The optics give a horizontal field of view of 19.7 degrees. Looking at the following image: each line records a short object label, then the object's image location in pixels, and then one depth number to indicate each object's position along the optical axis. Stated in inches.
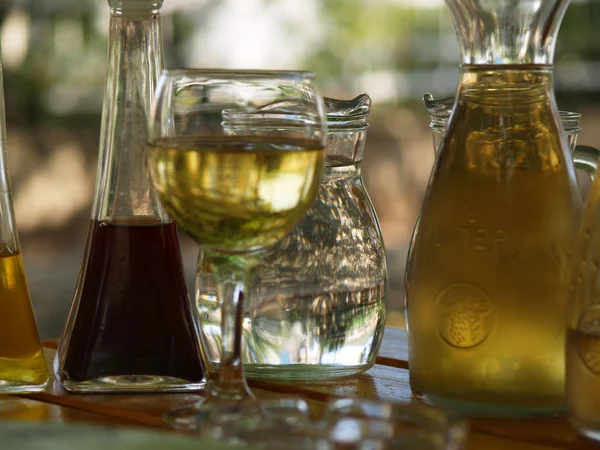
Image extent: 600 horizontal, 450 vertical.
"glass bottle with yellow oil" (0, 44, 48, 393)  31.5
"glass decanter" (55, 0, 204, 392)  31.5
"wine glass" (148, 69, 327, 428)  28.5
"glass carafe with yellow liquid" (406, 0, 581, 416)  29.4
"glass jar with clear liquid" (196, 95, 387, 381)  32.9
